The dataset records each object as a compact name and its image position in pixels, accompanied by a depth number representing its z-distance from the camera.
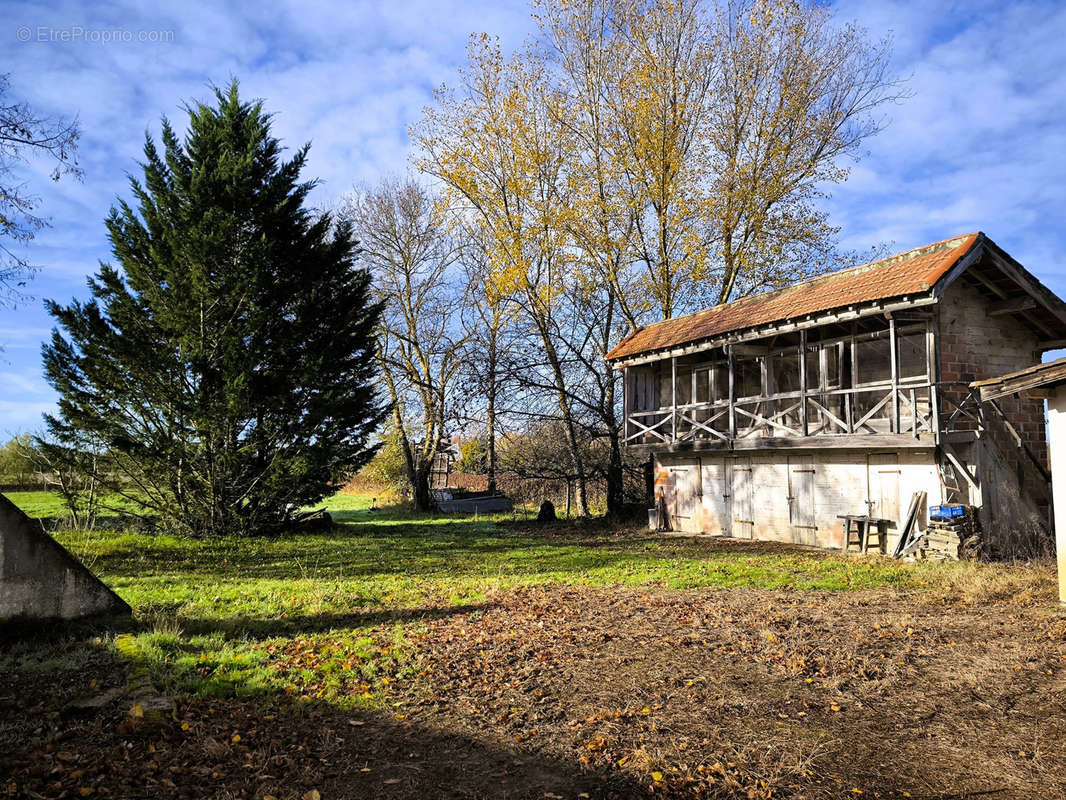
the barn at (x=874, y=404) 13.73
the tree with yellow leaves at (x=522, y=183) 24.77
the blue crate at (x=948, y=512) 13.08
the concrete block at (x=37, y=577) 7.06
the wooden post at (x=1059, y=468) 9.09
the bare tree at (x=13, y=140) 11.51
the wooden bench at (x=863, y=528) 14.68
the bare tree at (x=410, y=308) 31.56
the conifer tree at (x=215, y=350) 16.88
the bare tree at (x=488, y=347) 25.02
